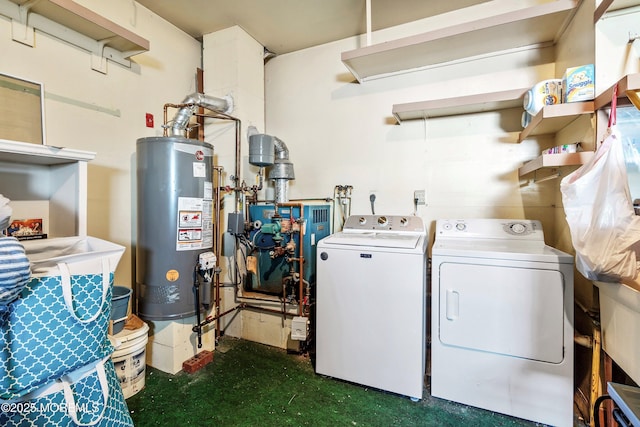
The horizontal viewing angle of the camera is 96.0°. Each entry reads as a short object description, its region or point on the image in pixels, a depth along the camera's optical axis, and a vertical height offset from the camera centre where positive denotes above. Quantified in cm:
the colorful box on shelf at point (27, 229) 163 -11
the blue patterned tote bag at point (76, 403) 99 -72
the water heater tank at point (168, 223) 193 -9
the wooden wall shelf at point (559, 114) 145 +51
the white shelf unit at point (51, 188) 154 +12
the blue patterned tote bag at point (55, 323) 97 -41
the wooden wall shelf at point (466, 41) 177 +119
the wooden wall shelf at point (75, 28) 169 +118
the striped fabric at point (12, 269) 85 -18
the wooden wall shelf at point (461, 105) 196 +77
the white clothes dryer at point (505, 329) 157 -70
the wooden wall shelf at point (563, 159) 143 +26
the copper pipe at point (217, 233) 246 -22
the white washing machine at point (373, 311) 179 -67
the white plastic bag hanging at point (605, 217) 115 -4
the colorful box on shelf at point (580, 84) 143 +63
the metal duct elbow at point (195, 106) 217 +88
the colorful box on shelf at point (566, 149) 152 +32
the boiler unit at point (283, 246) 233 -31
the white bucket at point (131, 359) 174 -93
